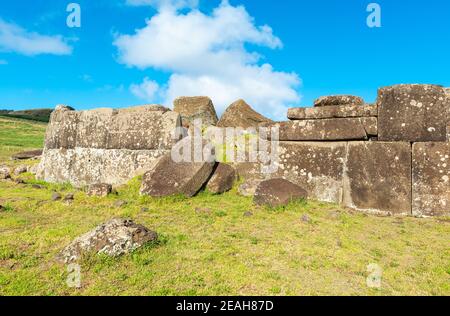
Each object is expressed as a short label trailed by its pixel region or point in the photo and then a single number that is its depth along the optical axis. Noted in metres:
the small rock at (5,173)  12.38
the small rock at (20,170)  13.41
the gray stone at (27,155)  17.68
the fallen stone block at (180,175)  8.48
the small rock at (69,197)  8.55
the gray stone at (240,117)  12.30
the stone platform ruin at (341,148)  7.88
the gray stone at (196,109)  14.11
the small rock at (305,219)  6.70
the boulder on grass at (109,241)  4.64
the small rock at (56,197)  8.77
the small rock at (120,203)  8.12
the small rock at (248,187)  8.88
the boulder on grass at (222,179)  9.05
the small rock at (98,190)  8.88
